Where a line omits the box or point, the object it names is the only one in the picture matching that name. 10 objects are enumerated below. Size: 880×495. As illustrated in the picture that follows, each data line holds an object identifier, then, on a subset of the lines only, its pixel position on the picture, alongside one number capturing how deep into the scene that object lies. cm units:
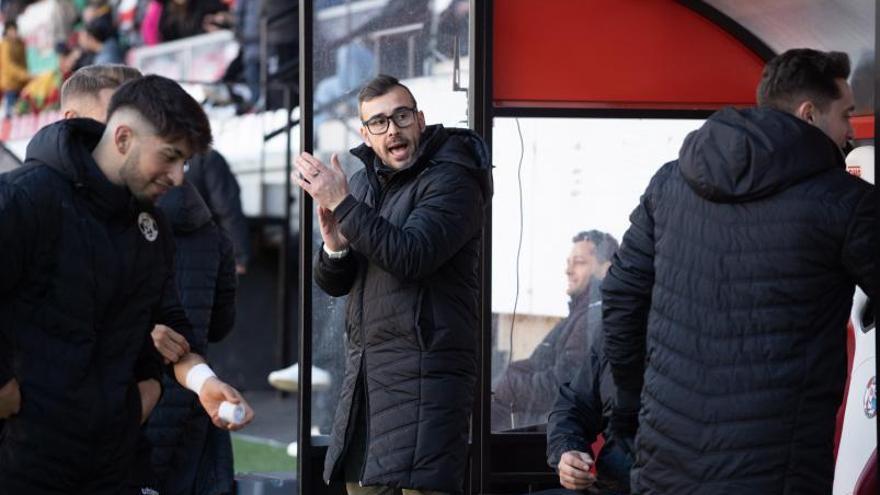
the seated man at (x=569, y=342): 1310
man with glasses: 927
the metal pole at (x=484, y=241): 1248
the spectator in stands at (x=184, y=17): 2758
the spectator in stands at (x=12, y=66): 3259
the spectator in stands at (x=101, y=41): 2928
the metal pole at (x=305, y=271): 1150
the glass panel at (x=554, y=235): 1302
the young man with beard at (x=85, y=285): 703
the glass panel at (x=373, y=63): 1242
